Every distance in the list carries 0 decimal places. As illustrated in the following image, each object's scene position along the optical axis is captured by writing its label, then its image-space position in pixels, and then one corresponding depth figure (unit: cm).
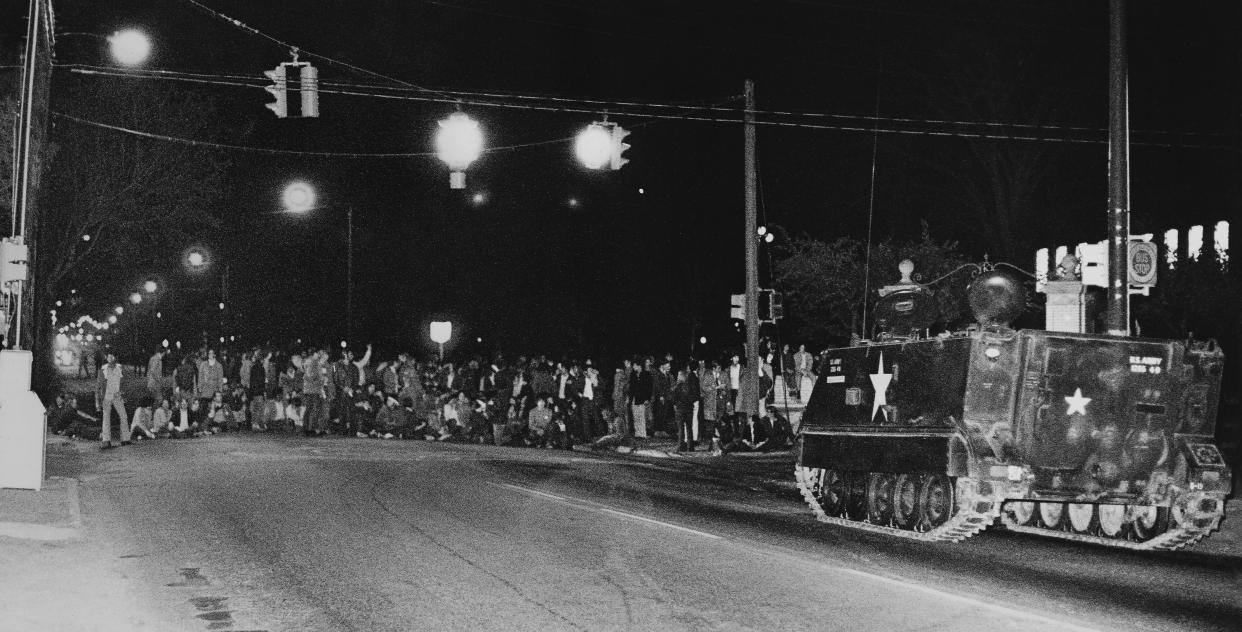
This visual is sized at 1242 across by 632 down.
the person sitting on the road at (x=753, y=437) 2580
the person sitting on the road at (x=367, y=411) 3047
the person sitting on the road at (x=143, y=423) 2708
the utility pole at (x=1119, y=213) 1519
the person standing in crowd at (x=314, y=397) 2962
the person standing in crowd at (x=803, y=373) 3044
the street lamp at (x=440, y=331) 3806
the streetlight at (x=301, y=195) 2688
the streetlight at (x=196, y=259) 4006
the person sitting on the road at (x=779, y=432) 2611
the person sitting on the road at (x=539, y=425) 2825
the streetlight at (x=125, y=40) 1948
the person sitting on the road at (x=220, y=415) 3045
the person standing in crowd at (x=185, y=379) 3045
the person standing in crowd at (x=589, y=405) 2857
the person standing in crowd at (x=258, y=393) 3100
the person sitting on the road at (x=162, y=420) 2838
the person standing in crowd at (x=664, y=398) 2866
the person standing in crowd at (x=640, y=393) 2819
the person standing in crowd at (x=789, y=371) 3034
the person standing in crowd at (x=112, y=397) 2414
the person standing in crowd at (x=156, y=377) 2955
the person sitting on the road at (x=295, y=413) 3105
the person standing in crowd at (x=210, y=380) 3082
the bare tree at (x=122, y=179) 3603
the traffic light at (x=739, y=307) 2625
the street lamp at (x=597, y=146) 1988
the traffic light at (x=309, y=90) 1744
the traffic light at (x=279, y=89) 1734
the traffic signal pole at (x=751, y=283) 2577
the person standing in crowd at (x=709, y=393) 2739
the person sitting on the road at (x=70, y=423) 2742
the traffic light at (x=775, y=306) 2583
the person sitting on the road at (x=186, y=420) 2834
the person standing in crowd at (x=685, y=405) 2656
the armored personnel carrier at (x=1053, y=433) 1225
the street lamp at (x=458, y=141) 1877
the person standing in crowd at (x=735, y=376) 2773
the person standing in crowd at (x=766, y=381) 2770
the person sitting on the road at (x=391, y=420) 2988
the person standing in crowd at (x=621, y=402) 2859
